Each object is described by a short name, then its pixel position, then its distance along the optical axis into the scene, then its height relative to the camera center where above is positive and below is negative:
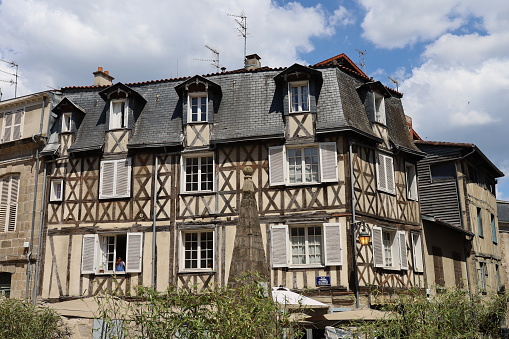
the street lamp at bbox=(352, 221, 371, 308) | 15.41 +1.50
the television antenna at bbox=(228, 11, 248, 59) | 20.89 +9.31
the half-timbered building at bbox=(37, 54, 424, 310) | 16.52 +3.38
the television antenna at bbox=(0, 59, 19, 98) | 22.44 +8.36
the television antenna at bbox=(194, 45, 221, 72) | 21.64 +8.71
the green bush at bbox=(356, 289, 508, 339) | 7.35 -0.27
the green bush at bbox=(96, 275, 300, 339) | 6.64 -0.17
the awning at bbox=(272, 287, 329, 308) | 12.12 +0.04
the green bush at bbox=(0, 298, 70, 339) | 10.28 -0.30
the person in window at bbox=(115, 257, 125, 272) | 17.88 +1.08
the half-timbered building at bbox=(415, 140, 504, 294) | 20.97 +3.24
